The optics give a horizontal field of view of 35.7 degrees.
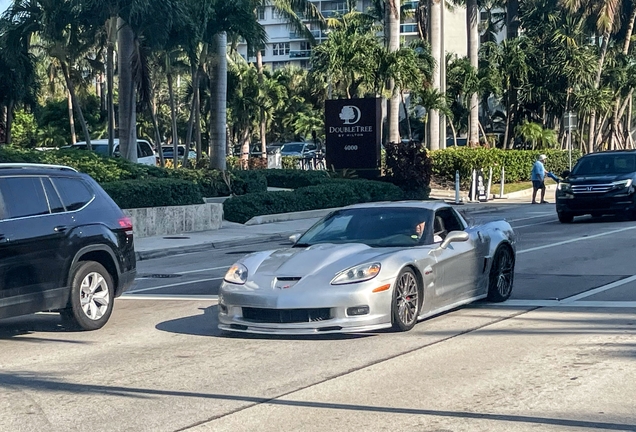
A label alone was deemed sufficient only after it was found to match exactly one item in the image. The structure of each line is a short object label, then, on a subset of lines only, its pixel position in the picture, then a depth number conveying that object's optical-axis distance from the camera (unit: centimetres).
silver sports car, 952
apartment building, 11979
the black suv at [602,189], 2473
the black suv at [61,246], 980
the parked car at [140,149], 3731
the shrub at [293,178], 3646
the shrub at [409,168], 3472
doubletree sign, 3466
